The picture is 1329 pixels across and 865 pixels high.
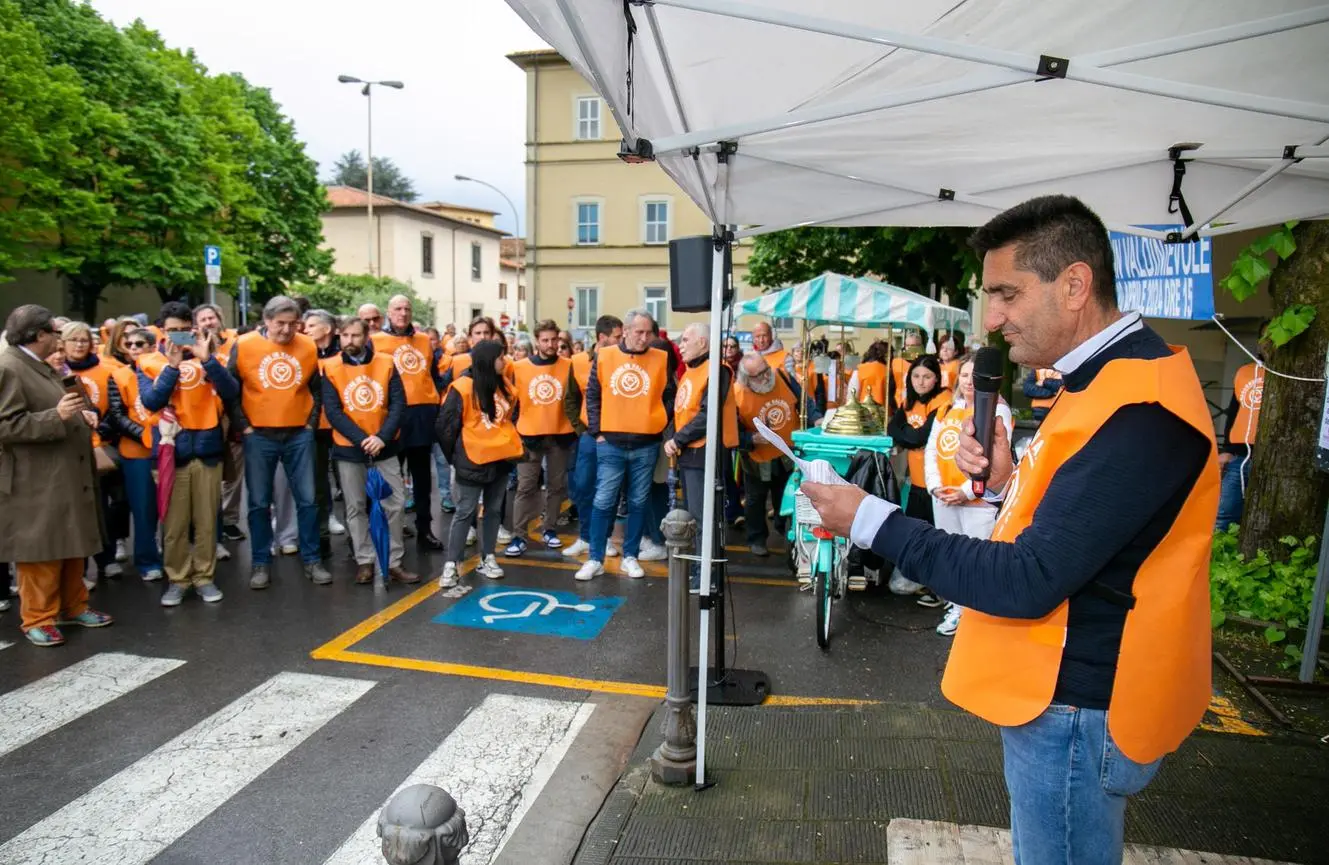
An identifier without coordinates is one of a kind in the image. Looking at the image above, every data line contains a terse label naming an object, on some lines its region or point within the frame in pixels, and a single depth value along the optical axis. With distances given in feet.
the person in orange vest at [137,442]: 21.85
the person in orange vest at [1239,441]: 22.24
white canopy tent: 8.20
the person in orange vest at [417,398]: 26.35
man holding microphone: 5.64
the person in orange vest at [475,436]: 22.56
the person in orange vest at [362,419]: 22.36
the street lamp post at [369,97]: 126.11
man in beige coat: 17.66
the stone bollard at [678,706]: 12.94
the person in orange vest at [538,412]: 27.22
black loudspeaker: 12.80
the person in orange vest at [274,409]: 22.11
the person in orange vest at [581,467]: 27.14
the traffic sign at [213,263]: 51.55
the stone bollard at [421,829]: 6.54
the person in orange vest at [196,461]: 20.99
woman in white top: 18.40
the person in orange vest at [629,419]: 24.11
